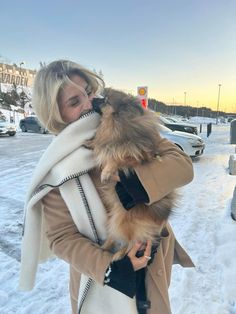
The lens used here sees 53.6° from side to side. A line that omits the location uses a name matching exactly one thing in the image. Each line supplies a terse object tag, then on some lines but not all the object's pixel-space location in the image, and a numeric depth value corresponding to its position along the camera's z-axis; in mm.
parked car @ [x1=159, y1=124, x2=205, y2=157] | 8584
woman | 894
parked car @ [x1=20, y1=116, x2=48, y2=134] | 18815
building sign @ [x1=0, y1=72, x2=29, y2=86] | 69392
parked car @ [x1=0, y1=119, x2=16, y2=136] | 15595
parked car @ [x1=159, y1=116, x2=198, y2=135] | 10862
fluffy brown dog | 863
